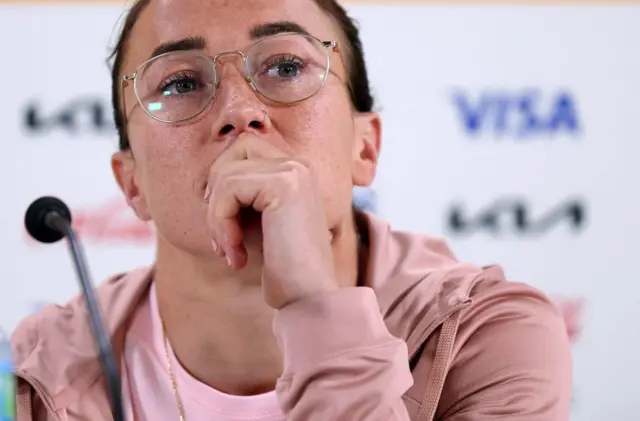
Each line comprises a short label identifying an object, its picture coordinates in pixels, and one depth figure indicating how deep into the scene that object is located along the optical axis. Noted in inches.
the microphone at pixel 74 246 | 83.4
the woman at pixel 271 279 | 86.8
